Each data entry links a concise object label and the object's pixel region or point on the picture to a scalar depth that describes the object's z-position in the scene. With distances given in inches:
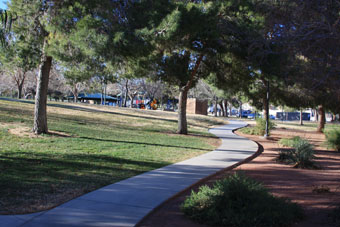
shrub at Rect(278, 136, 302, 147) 647.8
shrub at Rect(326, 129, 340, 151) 668.1
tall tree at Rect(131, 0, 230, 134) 478.9
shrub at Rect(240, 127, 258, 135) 947.1
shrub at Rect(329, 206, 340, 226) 199.6
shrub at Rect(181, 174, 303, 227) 194.5
